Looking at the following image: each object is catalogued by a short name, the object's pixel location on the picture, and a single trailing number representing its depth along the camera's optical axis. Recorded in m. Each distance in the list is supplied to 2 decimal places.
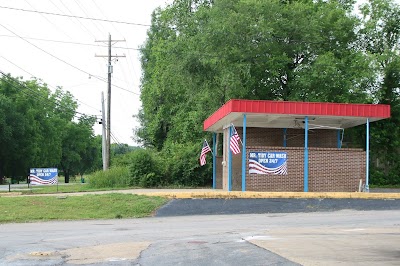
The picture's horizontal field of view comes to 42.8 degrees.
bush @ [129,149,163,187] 32.91
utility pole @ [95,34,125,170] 41.19
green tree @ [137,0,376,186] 32.22
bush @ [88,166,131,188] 34.03
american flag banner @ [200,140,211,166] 29.52
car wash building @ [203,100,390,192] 23.42
